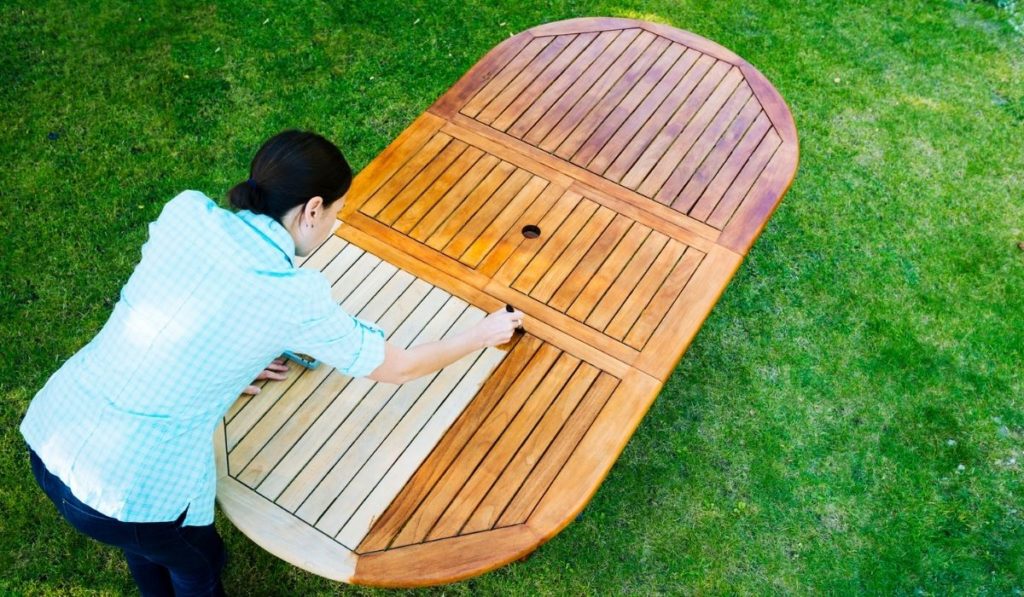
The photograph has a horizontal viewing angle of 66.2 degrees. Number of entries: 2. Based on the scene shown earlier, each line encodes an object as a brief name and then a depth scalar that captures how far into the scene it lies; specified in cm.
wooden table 212
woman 178
